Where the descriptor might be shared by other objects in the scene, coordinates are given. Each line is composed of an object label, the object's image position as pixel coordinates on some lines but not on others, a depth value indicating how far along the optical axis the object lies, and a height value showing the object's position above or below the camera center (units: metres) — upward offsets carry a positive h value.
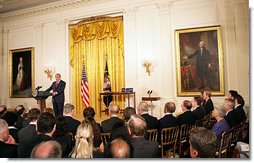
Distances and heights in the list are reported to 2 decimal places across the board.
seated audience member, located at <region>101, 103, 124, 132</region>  3.90 -0.58
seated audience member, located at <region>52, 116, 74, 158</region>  2.80 -0.60
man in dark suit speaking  7.20 -0.24
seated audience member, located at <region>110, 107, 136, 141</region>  3.30 -0.66
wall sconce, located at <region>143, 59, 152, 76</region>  8.54 +0.78
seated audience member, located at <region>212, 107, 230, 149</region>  3.40 -0.56
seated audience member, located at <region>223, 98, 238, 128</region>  3.97 -0.49
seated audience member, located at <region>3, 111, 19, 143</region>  4.07 -0.52
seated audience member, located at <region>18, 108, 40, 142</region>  3.32 -0.59
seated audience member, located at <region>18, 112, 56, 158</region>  2.56 -0.52
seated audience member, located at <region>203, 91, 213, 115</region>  5.83 -0.46
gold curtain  9.28 +1.35
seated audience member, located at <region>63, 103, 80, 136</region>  3.85 -0.55
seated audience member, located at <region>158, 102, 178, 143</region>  4.05 -0.60
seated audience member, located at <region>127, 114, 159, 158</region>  2.49 -0.62
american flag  8.49 -0.15
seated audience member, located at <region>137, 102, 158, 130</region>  3.99 -0.53
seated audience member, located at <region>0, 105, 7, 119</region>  4.96 -0.45
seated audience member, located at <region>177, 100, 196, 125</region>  4.29 -0.60
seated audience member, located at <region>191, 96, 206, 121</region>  5.06 -0.53
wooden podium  6.73 -0.22
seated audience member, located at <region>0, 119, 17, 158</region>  2.61 -0.65
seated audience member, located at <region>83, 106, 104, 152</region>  2.89 -0.65
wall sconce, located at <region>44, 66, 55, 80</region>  10.13 +0.70
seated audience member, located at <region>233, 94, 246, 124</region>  4.06 -0.46
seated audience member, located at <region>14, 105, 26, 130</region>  4.21 -0.60
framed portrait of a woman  10.30 +0.69
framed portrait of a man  7.59 +0.79
